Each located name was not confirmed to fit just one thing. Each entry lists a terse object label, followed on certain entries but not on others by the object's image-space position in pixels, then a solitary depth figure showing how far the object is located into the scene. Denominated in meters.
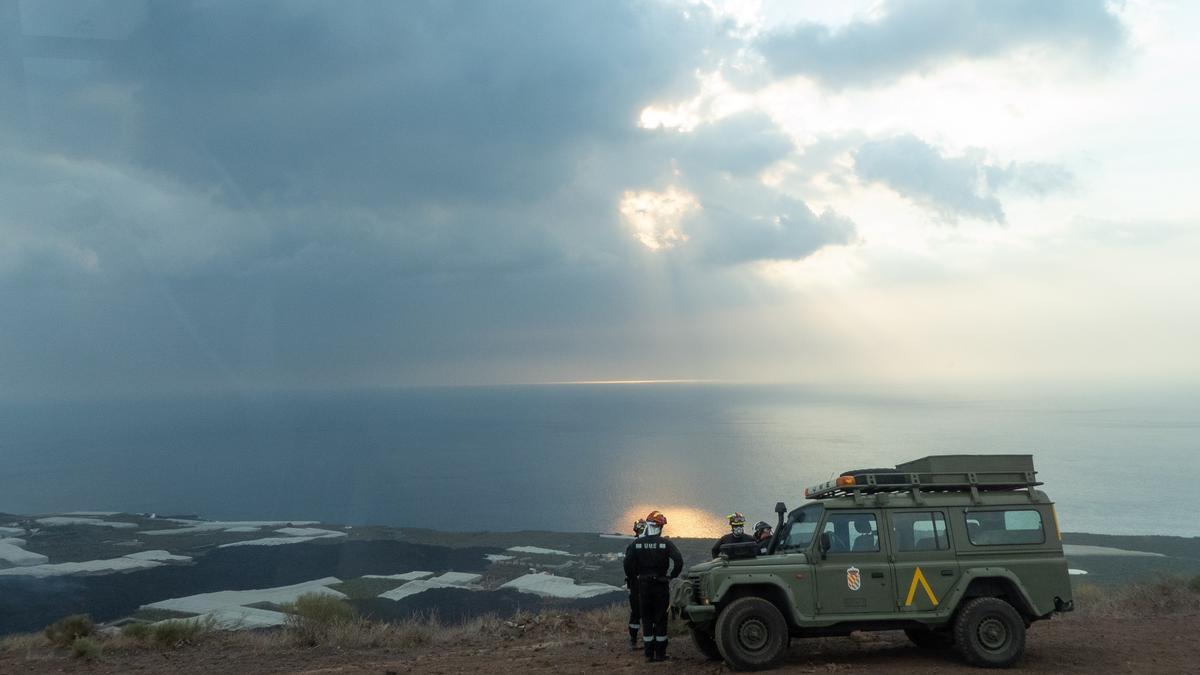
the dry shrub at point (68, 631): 13.07
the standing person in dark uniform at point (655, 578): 10.26
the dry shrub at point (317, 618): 13.29
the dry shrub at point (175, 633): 13.17
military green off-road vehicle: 9.12
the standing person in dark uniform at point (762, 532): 12.13
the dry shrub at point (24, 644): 13.08
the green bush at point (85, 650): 11.98
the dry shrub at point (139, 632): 13.24
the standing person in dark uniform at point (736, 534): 11.89
